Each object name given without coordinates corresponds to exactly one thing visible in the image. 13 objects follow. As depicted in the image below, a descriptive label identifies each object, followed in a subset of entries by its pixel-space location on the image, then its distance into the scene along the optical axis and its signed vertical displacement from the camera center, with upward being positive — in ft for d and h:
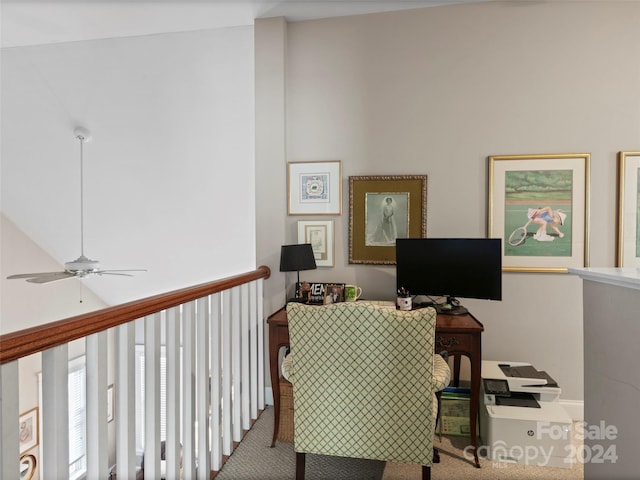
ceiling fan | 9.01 -0.91
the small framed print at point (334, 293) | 8.32 -1.34
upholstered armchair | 4.90 -1.98
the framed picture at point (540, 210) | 8.09 +0.54
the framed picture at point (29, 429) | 13.12 -6.97
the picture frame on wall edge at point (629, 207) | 7.88 +0.58
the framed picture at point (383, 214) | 8.71 +0.47
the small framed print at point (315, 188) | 9.12 +1.12
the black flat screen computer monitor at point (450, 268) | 7.43 -0.70
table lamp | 8.07 -0.55
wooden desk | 6.70 -2.05
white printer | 6.59 -3.34
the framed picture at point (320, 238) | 9.18 -0.11
